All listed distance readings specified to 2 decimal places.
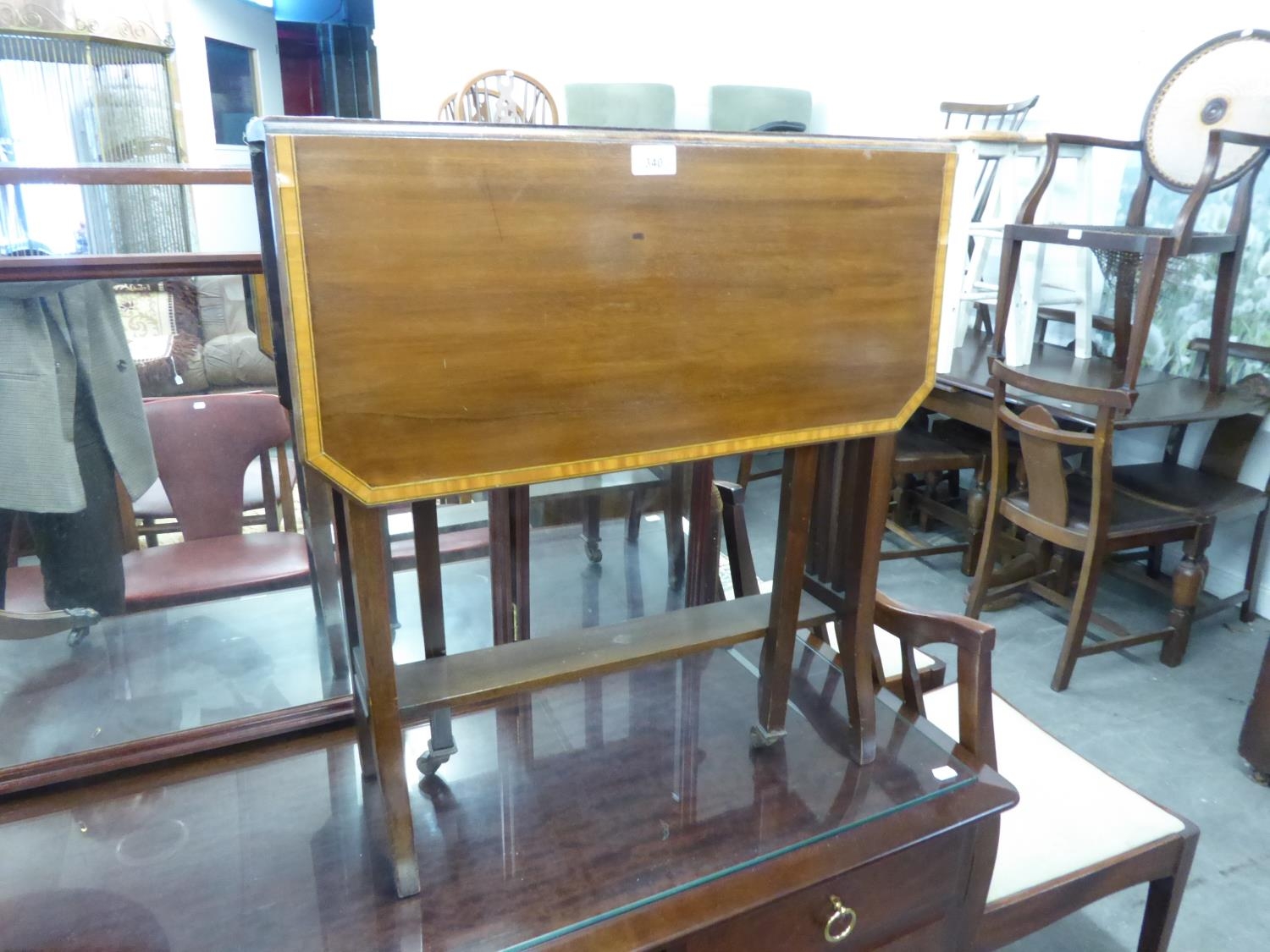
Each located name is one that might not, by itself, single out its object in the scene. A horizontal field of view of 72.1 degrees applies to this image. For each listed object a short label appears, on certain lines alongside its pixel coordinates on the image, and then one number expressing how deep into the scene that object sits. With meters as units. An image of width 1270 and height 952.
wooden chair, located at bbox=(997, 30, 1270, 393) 2.14
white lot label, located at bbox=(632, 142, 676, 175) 0.77
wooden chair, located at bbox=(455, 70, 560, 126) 3.15
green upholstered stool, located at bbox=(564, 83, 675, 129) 3.97
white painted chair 2.66
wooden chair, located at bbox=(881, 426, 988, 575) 2.75
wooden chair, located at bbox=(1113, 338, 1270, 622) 2.30
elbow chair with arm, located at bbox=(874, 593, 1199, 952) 1.13
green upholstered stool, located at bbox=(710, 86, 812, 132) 4.18
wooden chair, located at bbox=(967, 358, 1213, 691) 2.05
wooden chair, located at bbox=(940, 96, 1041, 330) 2.90
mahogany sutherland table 0.70
